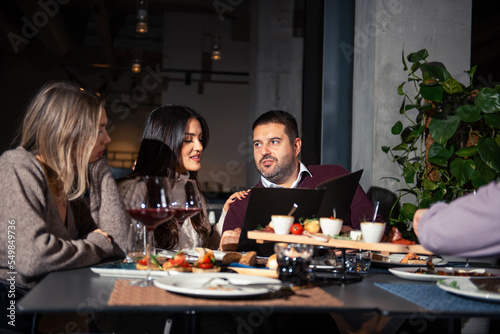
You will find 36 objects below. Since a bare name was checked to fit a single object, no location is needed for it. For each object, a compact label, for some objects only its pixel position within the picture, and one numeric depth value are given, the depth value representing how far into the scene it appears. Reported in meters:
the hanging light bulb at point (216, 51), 9.98
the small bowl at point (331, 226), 1.53
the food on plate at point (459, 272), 1.56
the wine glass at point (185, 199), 1.41
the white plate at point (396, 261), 1.83
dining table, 1.05
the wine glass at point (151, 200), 1.37
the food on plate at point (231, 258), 1.62
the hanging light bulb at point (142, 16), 7.99
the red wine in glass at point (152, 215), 1.38
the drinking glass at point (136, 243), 1.54
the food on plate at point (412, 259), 1.88
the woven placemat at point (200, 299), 1.09
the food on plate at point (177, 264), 1.51
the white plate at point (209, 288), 1.12
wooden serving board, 1.43
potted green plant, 2.78
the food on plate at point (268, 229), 1.63
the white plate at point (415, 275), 1.49
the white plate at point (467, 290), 1.20
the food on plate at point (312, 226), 1.54
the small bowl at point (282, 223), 1.56
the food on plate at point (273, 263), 1.51
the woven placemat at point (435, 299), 1.14
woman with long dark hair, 2.51
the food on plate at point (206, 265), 1.47
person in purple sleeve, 1.11
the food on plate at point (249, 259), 1.62
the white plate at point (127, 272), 1.43
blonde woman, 1.41
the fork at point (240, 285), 1.24
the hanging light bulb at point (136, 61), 10.45
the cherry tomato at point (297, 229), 1.55
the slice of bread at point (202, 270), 1.47
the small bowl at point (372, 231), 1.45
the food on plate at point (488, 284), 1.31
